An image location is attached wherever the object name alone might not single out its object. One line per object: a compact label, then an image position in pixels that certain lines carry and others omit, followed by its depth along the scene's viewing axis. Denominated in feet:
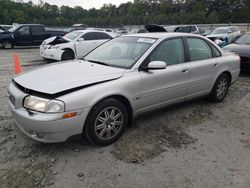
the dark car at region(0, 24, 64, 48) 43.40
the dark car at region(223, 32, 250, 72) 19.99
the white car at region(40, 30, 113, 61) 26.08
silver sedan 8.06
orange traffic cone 18.02
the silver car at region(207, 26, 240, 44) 42.19
